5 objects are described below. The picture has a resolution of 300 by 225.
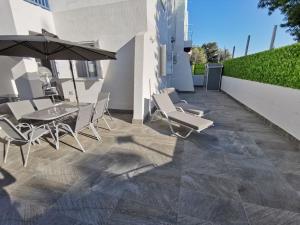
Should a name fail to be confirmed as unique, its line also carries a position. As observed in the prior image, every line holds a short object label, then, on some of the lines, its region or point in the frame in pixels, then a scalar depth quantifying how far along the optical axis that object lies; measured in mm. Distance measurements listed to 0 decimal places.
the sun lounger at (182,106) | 4934
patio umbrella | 3558
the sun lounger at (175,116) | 3879
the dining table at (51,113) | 3422
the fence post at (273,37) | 6582
